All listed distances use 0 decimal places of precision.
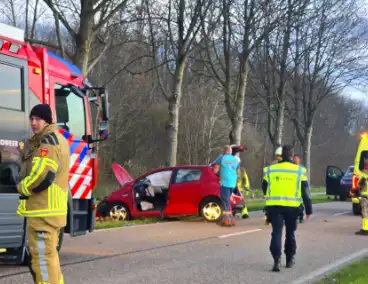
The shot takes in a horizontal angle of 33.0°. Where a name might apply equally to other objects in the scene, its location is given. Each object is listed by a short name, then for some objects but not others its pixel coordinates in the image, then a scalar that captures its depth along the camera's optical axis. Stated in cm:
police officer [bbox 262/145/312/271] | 896
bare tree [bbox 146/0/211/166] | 2075
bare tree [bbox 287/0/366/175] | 2884
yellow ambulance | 1688
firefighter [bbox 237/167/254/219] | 2788
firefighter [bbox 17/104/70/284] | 569
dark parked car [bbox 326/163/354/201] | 2986
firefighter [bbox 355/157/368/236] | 1387
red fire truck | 778
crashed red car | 1606
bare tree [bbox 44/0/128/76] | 1656
